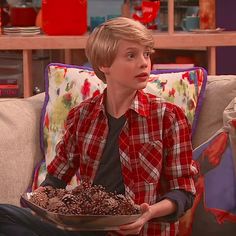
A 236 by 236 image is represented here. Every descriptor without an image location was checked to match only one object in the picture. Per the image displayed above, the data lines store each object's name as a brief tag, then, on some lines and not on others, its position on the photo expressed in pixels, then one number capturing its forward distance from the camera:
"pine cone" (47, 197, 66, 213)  4.50
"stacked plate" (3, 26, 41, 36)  6.52
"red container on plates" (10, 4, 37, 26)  6.89
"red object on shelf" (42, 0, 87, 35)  6.47
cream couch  5.19
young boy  4.65
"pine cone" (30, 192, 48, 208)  4.55
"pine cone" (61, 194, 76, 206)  4.51
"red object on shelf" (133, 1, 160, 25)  6.78
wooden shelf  6.35
